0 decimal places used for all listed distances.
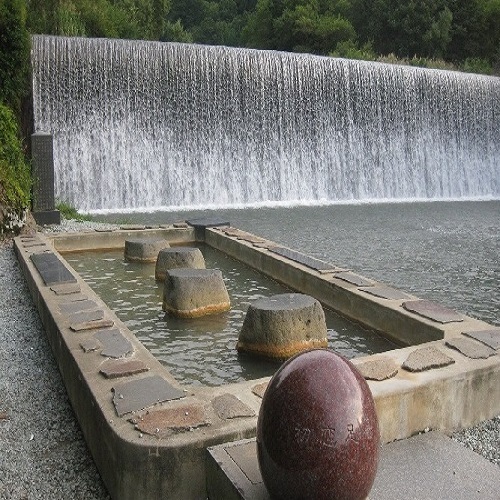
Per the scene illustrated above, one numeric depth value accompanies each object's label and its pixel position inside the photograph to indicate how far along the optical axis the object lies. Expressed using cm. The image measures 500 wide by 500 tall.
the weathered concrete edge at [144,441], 298
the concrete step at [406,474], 277
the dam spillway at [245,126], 1530
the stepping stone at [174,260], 726
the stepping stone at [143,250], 829
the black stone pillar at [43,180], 1081
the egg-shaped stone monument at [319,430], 238
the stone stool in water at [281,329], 498
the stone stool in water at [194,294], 600
